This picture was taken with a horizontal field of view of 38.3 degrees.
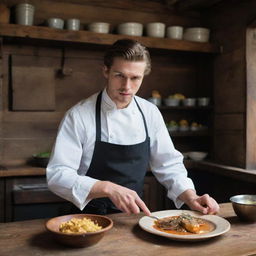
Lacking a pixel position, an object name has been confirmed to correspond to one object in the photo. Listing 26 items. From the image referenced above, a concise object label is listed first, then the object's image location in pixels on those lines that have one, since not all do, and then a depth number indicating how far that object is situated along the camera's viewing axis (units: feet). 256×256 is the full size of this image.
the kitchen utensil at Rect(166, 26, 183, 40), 12.66
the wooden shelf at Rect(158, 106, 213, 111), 12.88
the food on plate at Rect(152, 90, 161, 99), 12.91
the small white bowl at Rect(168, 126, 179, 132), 13.09
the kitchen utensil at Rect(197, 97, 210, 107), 13.02
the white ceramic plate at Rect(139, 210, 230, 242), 4.70
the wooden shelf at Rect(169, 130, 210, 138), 13.00
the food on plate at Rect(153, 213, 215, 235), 5.01
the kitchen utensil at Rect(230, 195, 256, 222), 5.59
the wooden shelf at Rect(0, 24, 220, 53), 10.72
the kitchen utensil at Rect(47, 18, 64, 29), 11.23
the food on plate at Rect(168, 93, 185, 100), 13.24
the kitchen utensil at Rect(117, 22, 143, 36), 12.01
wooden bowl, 4.39
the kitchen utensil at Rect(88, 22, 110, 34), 11.75
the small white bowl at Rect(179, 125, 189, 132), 13.29
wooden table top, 4.43
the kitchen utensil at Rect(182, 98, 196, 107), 13.09
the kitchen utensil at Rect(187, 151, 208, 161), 13.11
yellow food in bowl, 4.61
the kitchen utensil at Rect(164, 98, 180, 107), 12.97
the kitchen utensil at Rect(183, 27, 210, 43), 12.81
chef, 6.00
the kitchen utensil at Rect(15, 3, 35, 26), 10.99
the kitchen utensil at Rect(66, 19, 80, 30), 11.49
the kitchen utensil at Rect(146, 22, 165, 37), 12.36
